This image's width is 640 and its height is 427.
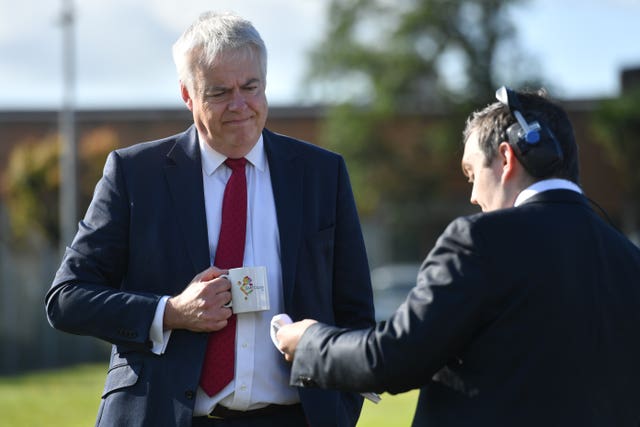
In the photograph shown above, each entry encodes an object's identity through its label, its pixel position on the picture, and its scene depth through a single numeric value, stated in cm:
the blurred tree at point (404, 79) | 4262
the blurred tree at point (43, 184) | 3562
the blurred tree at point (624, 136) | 4134
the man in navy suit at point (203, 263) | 406
